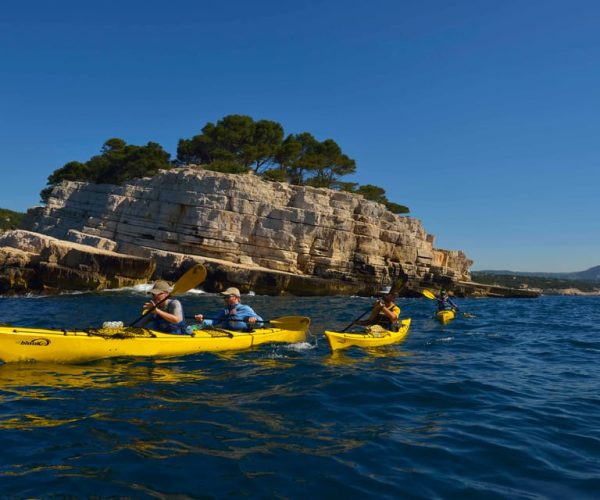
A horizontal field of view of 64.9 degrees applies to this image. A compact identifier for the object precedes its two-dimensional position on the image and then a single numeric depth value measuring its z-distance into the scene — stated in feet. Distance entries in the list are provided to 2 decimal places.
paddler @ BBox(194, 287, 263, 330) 34.06
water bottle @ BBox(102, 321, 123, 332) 26.89
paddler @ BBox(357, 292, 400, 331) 36.91
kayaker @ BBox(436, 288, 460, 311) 59.67
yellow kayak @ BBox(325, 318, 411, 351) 31.30
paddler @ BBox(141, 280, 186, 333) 28.02
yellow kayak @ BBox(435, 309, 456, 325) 54.24
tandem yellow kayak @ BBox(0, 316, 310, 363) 23.82
